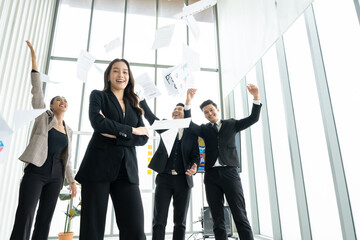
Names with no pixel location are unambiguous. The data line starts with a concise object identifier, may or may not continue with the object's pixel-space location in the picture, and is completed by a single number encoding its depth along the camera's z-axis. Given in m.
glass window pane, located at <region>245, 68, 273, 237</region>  3.48
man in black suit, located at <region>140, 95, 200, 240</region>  2.02
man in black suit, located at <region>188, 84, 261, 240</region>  2.08
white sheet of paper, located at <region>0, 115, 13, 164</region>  1.15
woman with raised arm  1.72
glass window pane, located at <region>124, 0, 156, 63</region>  4.88
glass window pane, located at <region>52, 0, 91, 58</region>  4.70
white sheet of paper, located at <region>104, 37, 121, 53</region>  3.04
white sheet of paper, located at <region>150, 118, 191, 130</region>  1.38
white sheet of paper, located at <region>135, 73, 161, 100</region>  2.41
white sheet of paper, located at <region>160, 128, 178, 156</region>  1.63
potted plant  3.12
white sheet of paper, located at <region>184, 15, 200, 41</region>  3.05
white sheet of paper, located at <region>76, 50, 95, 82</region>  2.64
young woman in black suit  1.06
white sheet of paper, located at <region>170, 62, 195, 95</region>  2.58
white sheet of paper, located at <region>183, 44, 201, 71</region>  3.17
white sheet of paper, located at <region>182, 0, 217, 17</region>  2.72
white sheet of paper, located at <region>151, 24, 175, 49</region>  2.78
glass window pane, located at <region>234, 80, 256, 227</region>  3.93
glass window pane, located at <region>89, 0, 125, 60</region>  4.80
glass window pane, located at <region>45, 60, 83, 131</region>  4.33
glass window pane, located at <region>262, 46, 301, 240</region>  2.89
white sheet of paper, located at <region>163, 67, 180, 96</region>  2.55
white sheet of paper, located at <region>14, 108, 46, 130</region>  1.39
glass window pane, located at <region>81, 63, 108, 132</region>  4.32
